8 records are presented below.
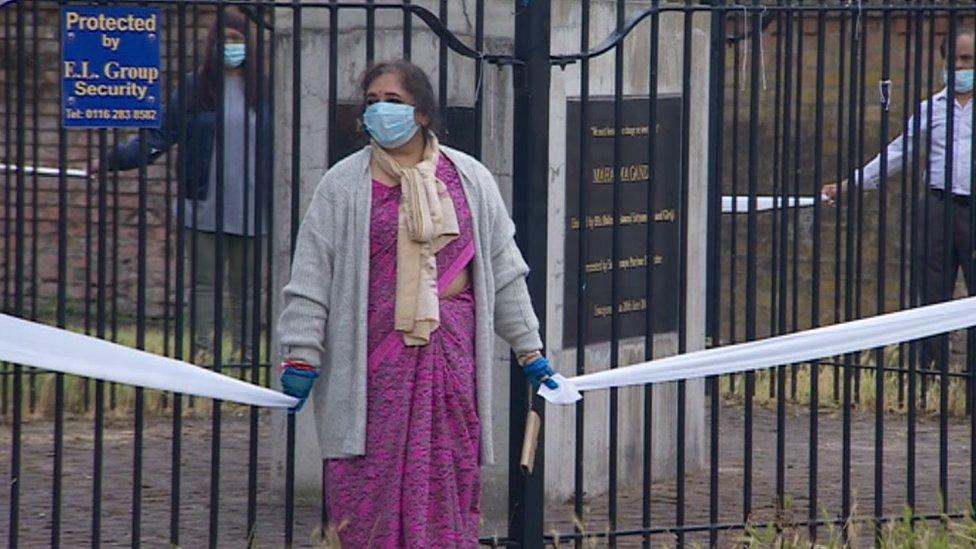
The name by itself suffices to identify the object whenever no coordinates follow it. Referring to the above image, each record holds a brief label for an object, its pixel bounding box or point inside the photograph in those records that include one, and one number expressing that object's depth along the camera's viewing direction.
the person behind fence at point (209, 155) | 17.22
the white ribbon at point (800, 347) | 13.09
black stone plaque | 14.96
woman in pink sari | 11.52
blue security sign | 12.83
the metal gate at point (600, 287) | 12.87
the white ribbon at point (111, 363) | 11.95
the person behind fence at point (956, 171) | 20.34
